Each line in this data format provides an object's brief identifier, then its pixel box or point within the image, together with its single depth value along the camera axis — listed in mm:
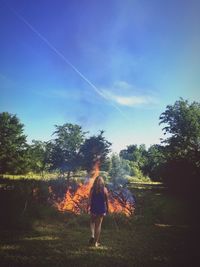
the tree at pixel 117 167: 43647
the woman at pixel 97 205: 8062
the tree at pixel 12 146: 64250
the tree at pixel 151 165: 50119
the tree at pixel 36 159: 71794
